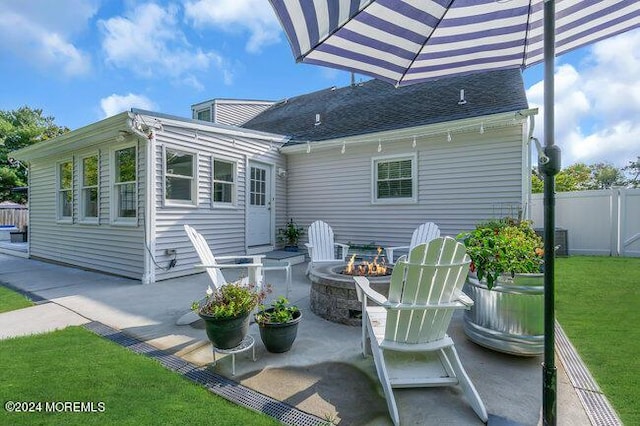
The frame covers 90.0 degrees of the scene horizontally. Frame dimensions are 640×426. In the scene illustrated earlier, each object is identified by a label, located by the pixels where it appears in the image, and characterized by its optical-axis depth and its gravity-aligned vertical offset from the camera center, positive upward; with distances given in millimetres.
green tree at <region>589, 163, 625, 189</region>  29688 +3513
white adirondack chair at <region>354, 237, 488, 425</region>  2105 -674
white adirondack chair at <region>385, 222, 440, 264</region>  5656 -398
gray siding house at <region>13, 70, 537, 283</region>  5938 +770
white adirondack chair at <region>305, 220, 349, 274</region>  6105 -585
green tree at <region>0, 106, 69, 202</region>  20938 +5579
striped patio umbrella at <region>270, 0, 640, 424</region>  1625 +1263
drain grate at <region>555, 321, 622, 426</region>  1933 -1241
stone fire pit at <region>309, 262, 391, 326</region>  3553 -966
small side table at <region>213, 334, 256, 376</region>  2494 -1106
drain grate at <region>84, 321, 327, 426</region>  1964 -1263
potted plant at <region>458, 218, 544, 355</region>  2557 -657
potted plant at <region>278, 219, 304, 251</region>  8432 -644
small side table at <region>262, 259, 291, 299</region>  6986 -1124
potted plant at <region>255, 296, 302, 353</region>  2748 -1001
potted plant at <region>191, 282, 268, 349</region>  2471 -800
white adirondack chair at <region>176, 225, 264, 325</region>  3476 -678
